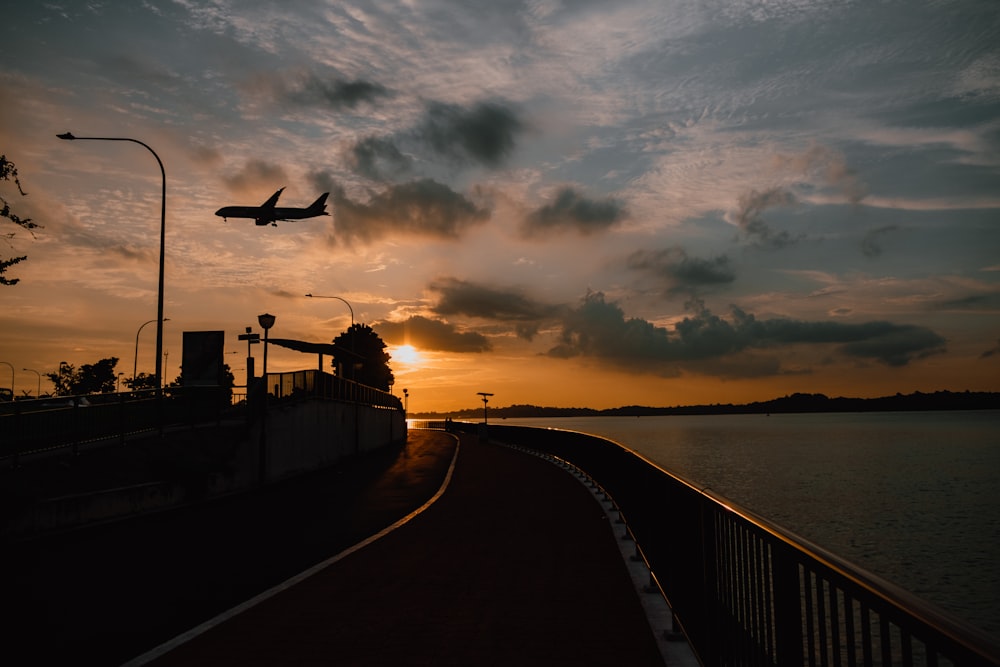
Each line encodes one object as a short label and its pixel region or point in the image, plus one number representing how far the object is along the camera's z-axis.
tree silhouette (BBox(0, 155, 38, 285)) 26.48
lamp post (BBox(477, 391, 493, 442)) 56.16
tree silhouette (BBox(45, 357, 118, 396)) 110.31
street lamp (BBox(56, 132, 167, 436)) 26.15
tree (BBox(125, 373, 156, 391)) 104.84
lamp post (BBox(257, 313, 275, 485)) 25.00
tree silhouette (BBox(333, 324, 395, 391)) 131.25
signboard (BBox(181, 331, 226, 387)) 28.55
